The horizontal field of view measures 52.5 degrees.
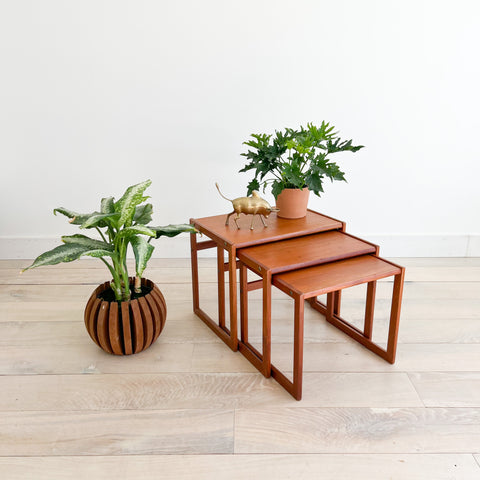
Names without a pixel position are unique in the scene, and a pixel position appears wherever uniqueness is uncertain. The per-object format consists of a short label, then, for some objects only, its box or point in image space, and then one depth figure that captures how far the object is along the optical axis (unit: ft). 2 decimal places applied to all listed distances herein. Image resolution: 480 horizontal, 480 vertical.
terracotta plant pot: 5.94
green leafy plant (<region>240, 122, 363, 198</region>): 5.60
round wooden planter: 5.32
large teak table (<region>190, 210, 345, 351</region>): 5.44
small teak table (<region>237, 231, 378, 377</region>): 5.01
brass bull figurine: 5.56
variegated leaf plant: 4.82
